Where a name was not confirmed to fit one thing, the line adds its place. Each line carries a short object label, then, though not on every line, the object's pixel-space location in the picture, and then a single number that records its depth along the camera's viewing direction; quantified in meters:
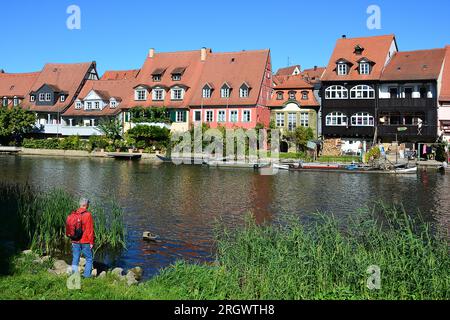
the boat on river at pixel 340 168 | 48.84
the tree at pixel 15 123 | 75.94
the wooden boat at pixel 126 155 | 65.44
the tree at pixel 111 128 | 73.19
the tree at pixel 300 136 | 64.69
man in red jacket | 13.23
